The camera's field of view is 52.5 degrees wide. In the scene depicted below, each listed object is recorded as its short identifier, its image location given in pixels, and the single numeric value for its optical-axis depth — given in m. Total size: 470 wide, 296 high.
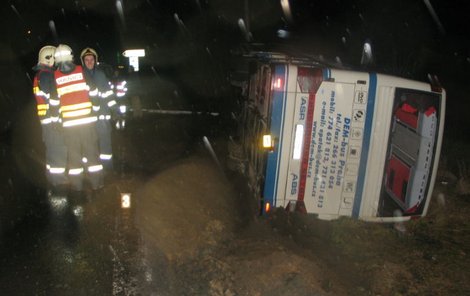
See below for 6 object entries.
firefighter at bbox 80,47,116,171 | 7.34
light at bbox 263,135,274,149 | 5.59
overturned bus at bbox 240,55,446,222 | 5.55
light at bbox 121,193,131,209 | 6.46
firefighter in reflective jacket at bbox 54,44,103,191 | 6.85
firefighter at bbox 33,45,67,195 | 7.04
